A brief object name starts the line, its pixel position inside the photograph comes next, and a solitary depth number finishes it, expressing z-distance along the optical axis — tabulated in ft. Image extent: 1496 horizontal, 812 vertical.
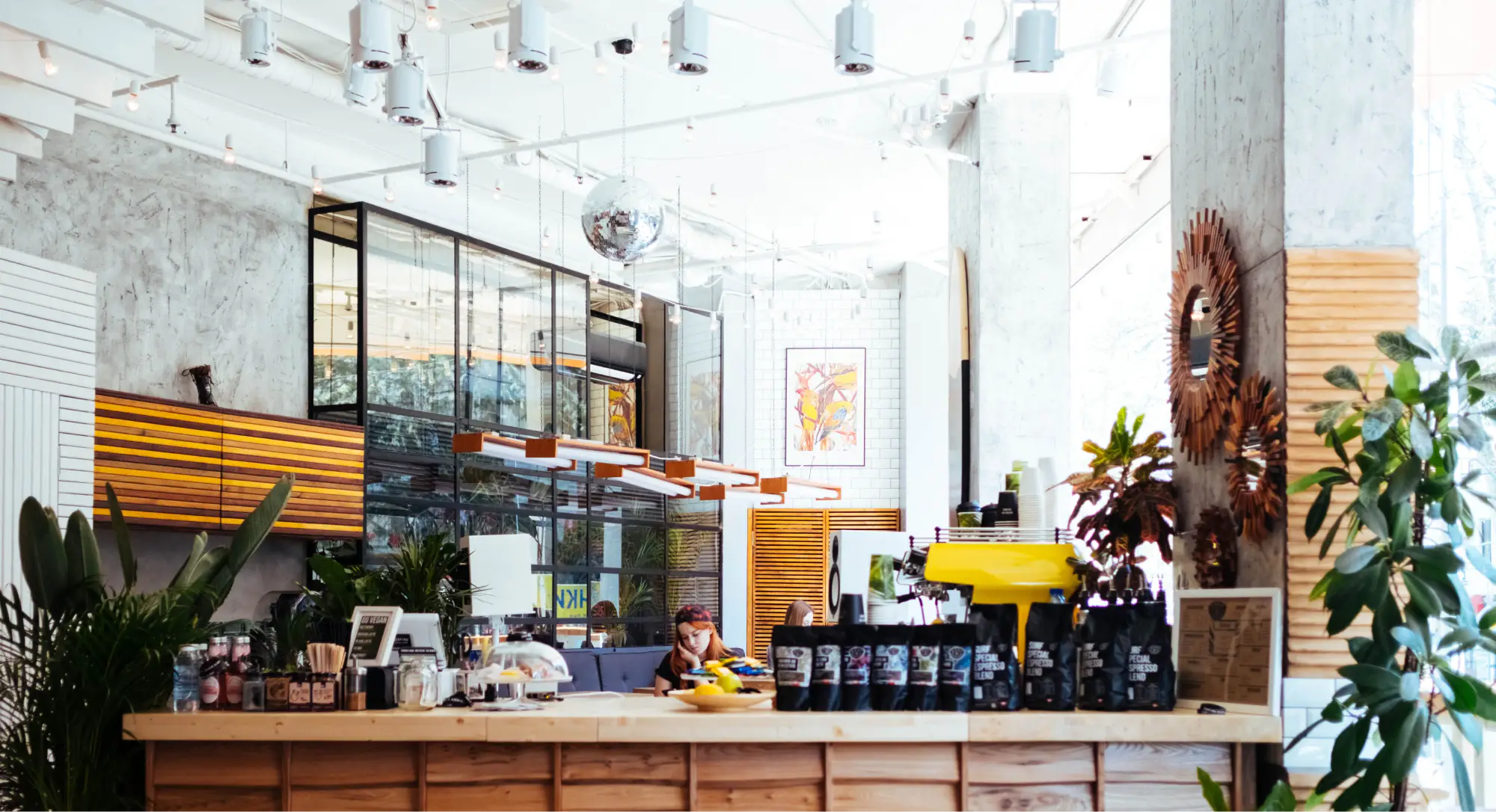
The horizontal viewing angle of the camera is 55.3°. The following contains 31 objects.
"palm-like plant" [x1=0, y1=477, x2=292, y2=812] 14.17
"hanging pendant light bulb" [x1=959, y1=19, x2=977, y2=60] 21.81
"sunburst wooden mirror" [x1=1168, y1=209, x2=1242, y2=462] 14.67
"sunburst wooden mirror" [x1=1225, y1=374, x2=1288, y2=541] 13.33
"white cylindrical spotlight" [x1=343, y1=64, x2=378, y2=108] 19.89
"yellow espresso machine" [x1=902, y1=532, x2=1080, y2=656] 15.47
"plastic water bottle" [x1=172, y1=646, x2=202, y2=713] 13.71
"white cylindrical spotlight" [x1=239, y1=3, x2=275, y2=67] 17.57
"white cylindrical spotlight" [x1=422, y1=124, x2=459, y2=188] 21.57
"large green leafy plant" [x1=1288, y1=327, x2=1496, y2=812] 10.85
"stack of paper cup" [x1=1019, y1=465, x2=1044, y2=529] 16.89
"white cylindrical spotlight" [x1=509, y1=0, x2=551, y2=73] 16.01
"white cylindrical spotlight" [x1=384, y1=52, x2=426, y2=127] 17.97
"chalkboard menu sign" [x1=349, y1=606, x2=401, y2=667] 14.10
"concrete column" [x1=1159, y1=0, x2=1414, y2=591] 13.42
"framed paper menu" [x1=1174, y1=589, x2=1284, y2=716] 12.67
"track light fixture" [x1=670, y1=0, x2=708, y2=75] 15.99
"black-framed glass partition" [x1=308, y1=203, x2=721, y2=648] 34.68
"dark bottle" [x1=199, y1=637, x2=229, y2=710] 13.66
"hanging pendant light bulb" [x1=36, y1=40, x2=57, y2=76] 21.40
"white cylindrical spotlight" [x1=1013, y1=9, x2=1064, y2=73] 16.34
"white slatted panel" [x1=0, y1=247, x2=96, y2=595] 23.57
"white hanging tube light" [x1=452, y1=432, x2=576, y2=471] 24.71
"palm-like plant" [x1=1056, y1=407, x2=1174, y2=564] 15.66
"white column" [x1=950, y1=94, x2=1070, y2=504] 30.17
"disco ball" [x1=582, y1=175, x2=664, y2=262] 22.43
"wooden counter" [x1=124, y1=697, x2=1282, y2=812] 12.72
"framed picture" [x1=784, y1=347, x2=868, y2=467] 50.24
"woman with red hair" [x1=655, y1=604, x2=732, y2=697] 21.49
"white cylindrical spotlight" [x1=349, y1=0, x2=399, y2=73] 16.05
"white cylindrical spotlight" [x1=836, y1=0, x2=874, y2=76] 15.83
